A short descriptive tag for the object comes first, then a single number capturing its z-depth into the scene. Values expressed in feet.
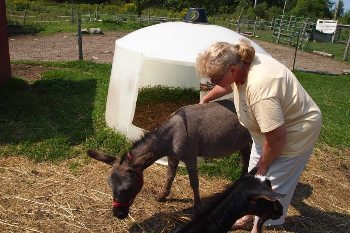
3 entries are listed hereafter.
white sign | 96.30
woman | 9.59
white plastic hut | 18.52
